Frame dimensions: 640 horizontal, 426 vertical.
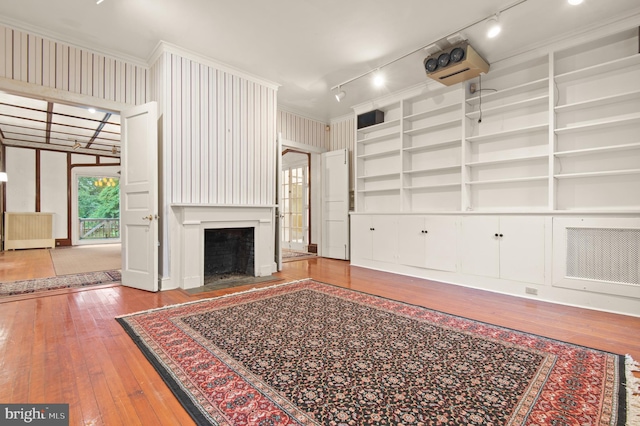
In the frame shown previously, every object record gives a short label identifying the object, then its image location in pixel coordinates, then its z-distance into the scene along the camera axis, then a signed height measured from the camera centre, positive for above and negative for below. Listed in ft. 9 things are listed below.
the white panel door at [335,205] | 19.75 +0.53
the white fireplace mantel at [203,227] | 12.20 -0.62
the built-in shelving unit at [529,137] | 10.41 +3.16
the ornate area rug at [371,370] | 4.54 -3.01
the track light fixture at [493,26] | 10.11 +6.28
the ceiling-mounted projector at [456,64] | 11.63 +5.91
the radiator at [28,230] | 25.16 -1.58
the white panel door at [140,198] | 11.61 +0.59
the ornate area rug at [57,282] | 11.62 -3.00
